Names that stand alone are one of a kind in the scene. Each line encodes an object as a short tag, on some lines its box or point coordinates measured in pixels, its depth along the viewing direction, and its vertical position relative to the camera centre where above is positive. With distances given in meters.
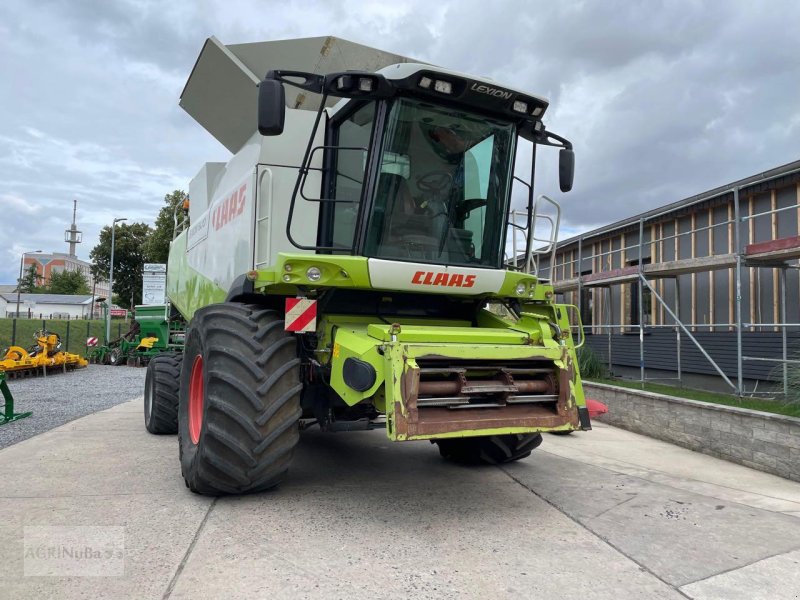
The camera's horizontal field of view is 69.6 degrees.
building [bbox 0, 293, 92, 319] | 75.81 +2.76
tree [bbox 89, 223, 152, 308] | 38.12 +4.71
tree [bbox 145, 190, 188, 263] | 30.89 +5.18
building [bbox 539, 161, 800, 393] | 9.00 +1.14
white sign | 14.52 +1.17
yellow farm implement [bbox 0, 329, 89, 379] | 14.35 -0.93
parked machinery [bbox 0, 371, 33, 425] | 7.96 -1.15
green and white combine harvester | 3.75 +0.36
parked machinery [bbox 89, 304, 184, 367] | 17.23 -0.56
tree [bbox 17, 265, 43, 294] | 79.62 +6.09
